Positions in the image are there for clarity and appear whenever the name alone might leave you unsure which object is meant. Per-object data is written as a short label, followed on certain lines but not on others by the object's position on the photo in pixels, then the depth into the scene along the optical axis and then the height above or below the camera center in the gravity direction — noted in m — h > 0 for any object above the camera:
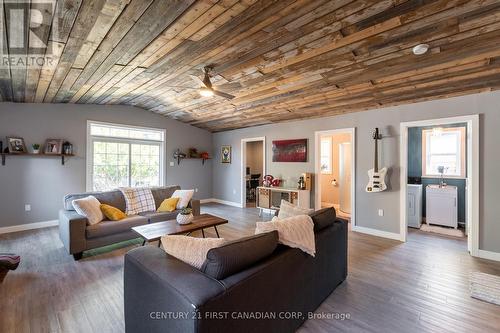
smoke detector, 2.38 +1.22
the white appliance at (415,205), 4.89 -0.79
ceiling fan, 3.06 +1.06
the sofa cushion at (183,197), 4.40 -0.58
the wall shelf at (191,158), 6.98 +0.24
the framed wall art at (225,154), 7.39 +0.39
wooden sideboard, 5.30 -0.71
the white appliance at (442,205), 4.71 -0.76
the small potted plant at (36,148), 4.60 +0.34
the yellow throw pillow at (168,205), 4.25 -0.70
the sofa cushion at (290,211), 2.56 -0.48
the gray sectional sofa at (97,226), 3.13 -0.87
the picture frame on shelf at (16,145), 4.40 +0.38
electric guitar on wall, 4.21 -0.17
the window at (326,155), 7.27 +0.37
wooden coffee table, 2.79 -0.80
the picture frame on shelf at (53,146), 4.78 +0.39
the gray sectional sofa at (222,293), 1.18 -0.75
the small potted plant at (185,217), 3.25 -0.70
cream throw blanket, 1.84 -0.52
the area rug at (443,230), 4.38 -1.22
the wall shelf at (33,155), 4.39 +0.20
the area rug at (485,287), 2.33 -1.27
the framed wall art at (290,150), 5.59 +0.40
